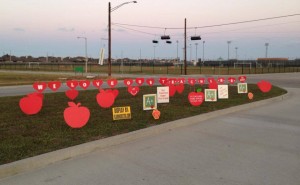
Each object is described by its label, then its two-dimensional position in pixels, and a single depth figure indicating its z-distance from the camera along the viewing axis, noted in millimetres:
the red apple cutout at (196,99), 12689
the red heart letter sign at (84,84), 17644
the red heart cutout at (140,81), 18584
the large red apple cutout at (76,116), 8094
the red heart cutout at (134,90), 16078
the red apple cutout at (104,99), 11883
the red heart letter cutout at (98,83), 16694
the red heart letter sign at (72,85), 15934
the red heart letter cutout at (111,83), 17355
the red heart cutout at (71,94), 14291
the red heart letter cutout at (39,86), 13734
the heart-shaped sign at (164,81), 18036
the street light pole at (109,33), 35112
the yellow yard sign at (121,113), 9297
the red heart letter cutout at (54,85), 15525
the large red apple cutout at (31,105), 10156
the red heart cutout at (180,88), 17625
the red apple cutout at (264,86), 19047
